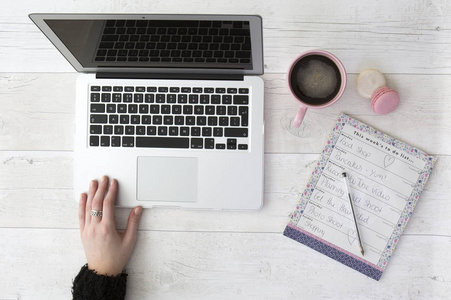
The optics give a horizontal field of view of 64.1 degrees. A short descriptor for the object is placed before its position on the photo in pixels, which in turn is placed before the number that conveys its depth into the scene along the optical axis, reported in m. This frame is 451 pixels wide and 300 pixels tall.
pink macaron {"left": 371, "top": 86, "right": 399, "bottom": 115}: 0.69
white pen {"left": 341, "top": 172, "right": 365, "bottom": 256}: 0.71
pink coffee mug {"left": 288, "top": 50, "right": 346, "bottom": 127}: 0.66
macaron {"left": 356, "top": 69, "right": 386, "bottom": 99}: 0.71
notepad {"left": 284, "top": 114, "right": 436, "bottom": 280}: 0.72
